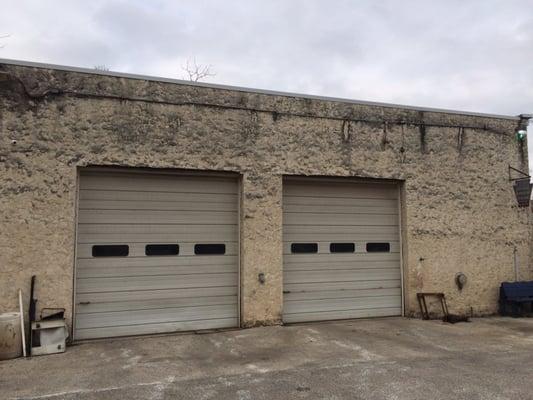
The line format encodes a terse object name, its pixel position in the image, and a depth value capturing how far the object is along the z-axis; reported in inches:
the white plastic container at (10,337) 251.0
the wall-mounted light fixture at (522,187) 390.3
